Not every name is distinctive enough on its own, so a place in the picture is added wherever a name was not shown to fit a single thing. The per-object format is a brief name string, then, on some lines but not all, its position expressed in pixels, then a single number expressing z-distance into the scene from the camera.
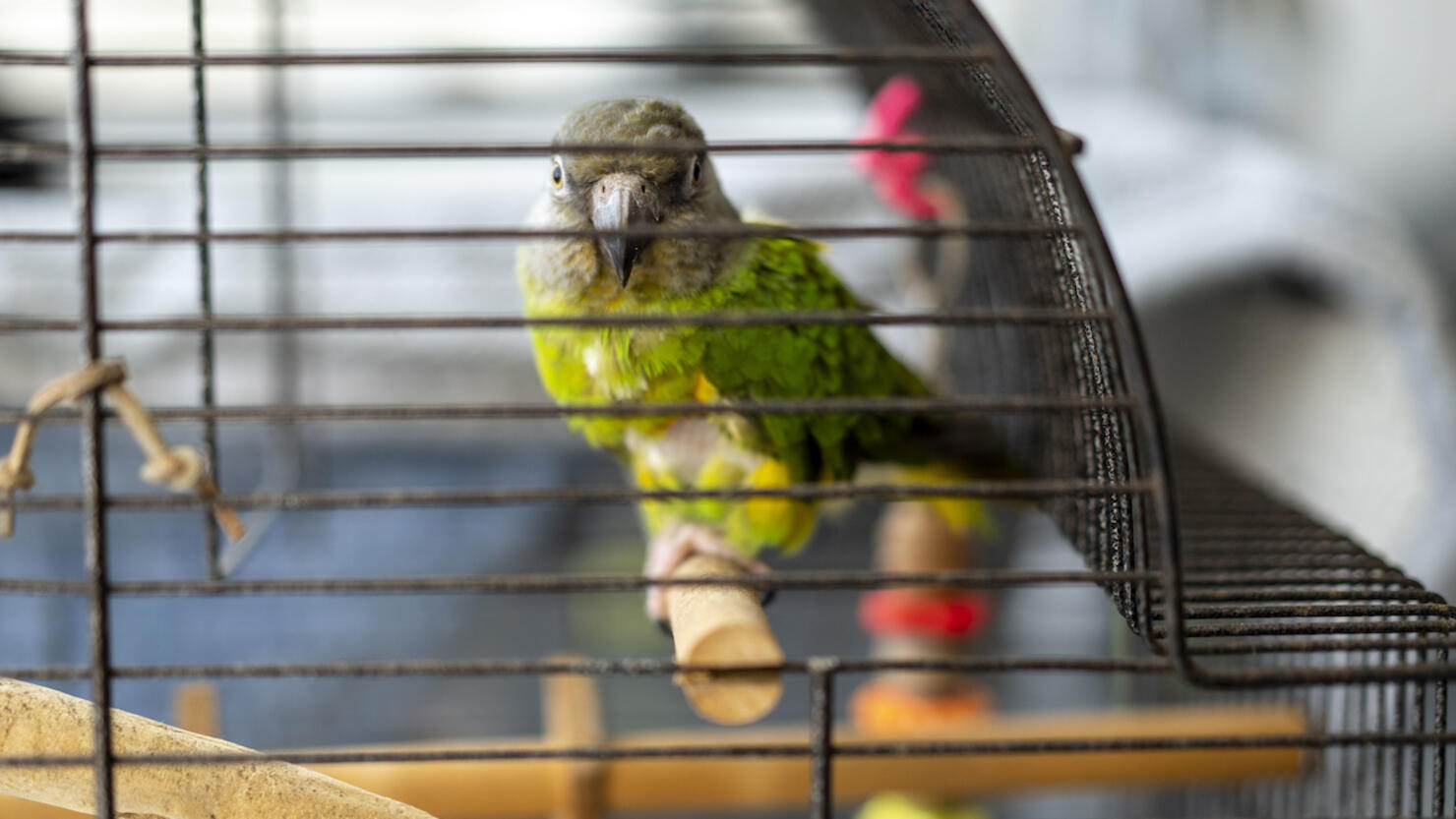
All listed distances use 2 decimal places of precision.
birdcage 0.59
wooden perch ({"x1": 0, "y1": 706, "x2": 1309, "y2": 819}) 0.90
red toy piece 1.41
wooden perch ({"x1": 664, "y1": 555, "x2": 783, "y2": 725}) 0.62
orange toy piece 1.42
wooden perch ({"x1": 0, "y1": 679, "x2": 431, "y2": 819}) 0.60
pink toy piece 1.06
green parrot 0.73
